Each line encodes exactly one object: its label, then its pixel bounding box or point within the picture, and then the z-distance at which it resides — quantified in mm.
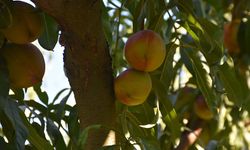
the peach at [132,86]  1982
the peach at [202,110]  2673
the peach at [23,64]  1937
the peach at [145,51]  2009
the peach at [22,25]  1918
